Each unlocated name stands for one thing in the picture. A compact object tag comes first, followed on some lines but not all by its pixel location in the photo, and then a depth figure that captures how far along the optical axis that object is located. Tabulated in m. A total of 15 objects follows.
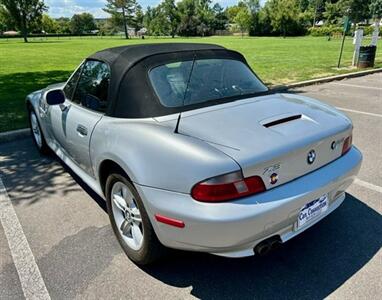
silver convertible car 2.12
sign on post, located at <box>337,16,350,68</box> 12.31
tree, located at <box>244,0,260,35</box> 71.81
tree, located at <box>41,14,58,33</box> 106.69
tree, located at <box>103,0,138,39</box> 96.94
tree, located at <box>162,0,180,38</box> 89.31
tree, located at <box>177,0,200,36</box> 87.25
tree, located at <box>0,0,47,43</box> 53.81
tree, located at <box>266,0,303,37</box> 65.38
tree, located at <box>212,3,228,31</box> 94.44
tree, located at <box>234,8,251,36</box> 72.38
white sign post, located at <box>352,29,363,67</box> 13.21
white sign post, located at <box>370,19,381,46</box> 13.83
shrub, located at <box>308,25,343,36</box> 57.08
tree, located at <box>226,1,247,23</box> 110.39
